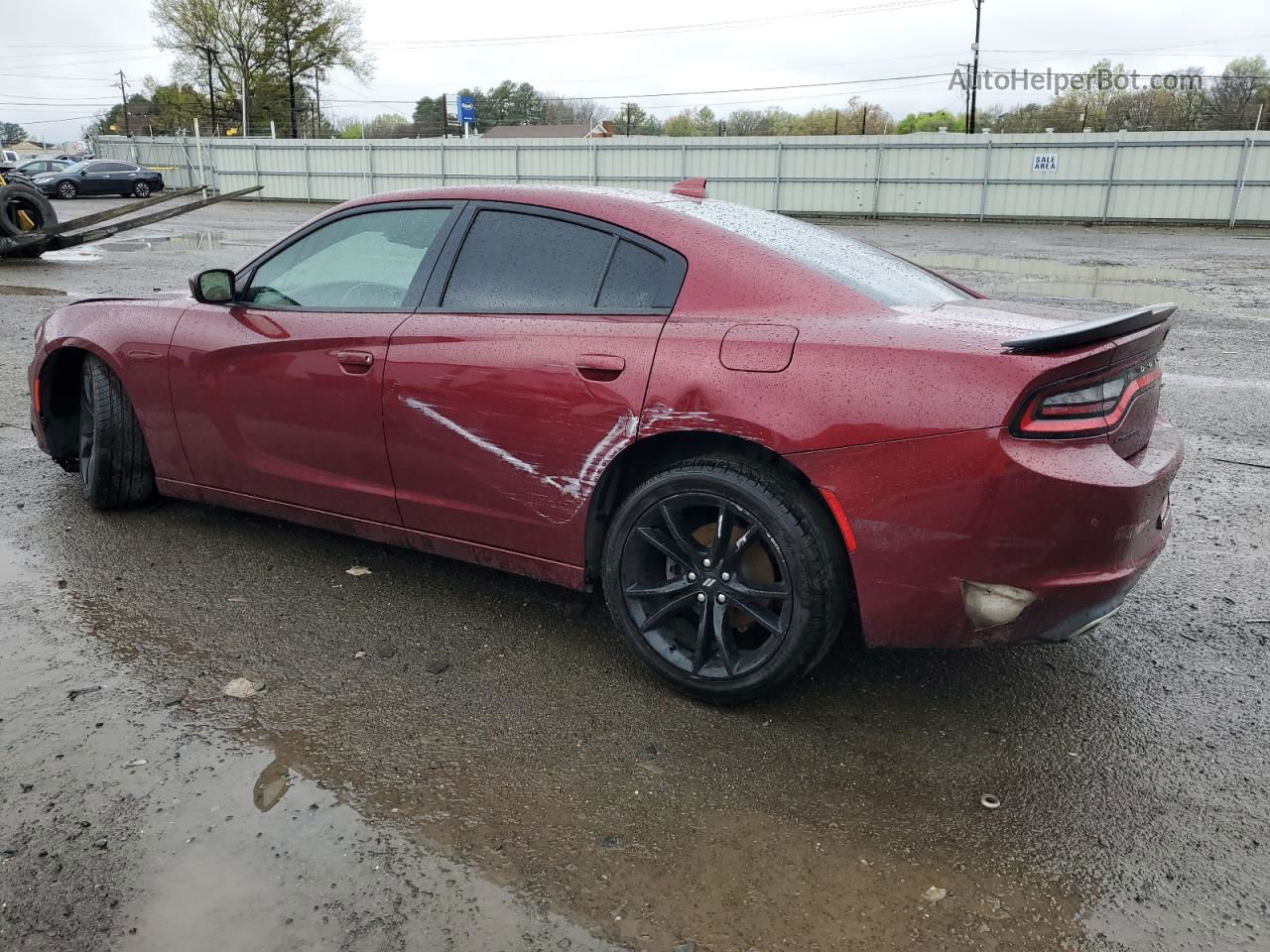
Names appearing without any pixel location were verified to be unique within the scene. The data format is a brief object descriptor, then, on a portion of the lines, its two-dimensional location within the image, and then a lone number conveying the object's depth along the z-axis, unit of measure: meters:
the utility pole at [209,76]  61.11
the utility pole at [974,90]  51.44
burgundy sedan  2.60
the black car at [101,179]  37.34
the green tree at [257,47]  64.81
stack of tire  15.47
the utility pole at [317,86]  68.44
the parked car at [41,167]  38.53
